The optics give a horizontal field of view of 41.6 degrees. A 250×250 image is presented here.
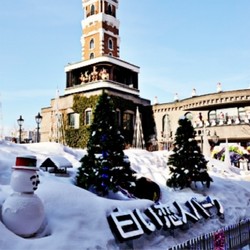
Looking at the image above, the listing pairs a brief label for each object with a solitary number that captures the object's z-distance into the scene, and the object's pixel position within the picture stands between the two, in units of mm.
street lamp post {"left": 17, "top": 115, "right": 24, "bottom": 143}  20383
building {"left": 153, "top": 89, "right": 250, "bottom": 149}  31422
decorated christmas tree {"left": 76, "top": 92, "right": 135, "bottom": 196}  10781
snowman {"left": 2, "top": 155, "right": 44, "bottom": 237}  6230
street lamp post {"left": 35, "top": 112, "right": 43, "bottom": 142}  20031
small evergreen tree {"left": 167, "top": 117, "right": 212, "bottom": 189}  13961
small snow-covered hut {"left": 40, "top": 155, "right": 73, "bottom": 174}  11953
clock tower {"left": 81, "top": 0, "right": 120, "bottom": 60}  40188
